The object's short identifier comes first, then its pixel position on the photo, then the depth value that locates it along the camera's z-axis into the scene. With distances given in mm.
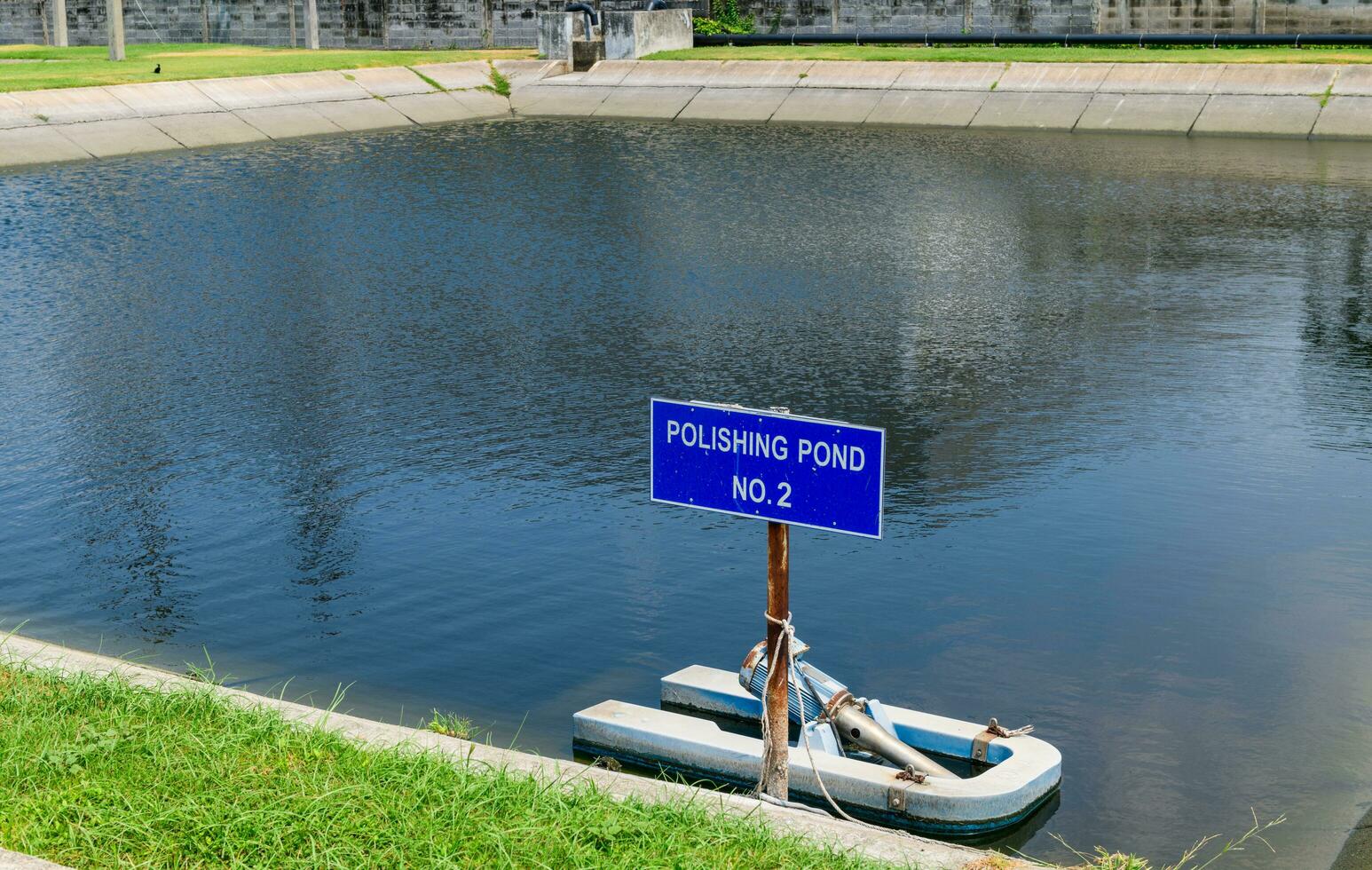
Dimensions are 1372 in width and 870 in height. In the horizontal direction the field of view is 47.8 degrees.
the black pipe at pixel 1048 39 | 41312
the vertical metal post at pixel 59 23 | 56656
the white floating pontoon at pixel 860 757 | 7254
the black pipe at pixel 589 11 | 49094
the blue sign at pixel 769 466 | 6367
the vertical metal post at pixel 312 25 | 55594
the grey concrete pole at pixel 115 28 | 48875
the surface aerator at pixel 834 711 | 7637
